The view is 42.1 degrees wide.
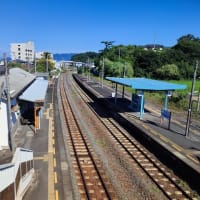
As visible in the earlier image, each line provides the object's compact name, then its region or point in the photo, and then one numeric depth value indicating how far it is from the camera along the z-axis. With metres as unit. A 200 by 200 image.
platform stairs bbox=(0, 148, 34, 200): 6.71
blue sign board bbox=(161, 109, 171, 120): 19.07
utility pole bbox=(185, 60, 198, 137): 15.65
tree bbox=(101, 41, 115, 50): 109.99
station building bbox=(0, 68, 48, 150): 14.98
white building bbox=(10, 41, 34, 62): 166.65
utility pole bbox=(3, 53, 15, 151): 12.15
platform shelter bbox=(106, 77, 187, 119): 21.30
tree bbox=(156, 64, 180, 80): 77.47
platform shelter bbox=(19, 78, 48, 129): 18.45
